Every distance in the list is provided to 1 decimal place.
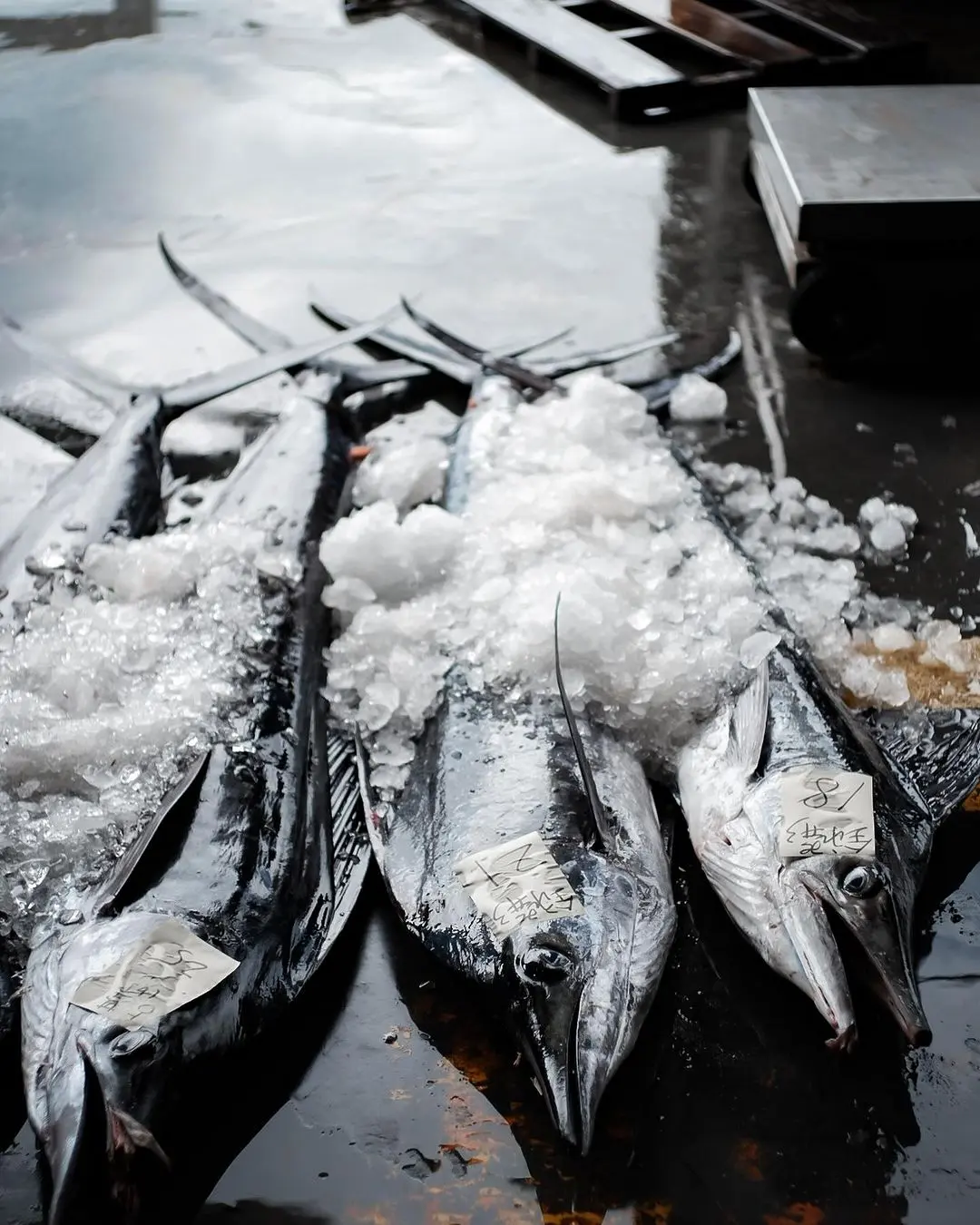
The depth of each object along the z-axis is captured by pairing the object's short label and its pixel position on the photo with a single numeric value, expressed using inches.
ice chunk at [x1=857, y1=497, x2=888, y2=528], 138.9
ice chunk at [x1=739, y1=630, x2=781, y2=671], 103.2
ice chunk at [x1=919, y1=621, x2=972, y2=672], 119.3
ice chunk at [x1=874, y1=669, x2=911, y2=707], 111.2
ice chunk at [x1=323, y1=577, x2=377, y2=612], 118.0
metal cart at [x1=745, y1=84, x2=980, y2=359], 158.1
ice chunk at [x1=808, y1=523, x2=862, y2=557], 134.6
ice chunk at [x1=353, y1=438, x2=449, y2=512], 142.3
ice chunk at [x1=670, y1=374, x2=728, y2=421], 162.6
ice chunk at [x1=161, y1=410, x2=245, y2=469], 159.8
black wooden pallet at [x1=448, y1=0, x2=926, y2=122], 265.9
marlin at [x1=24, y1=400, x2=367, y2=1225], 67.6
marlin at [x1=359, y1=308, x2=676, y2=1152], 73.8
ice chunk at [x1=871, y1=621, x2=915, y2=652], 121.3
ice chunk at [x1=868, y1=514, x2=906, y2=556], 134.0
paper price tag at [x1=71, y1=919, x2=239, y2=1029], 72.0
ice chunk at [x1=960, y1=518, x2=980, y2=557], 134.4
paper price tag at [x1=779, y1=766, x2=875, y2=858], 83.0
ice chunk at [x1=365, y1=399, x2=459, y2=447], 158.7
